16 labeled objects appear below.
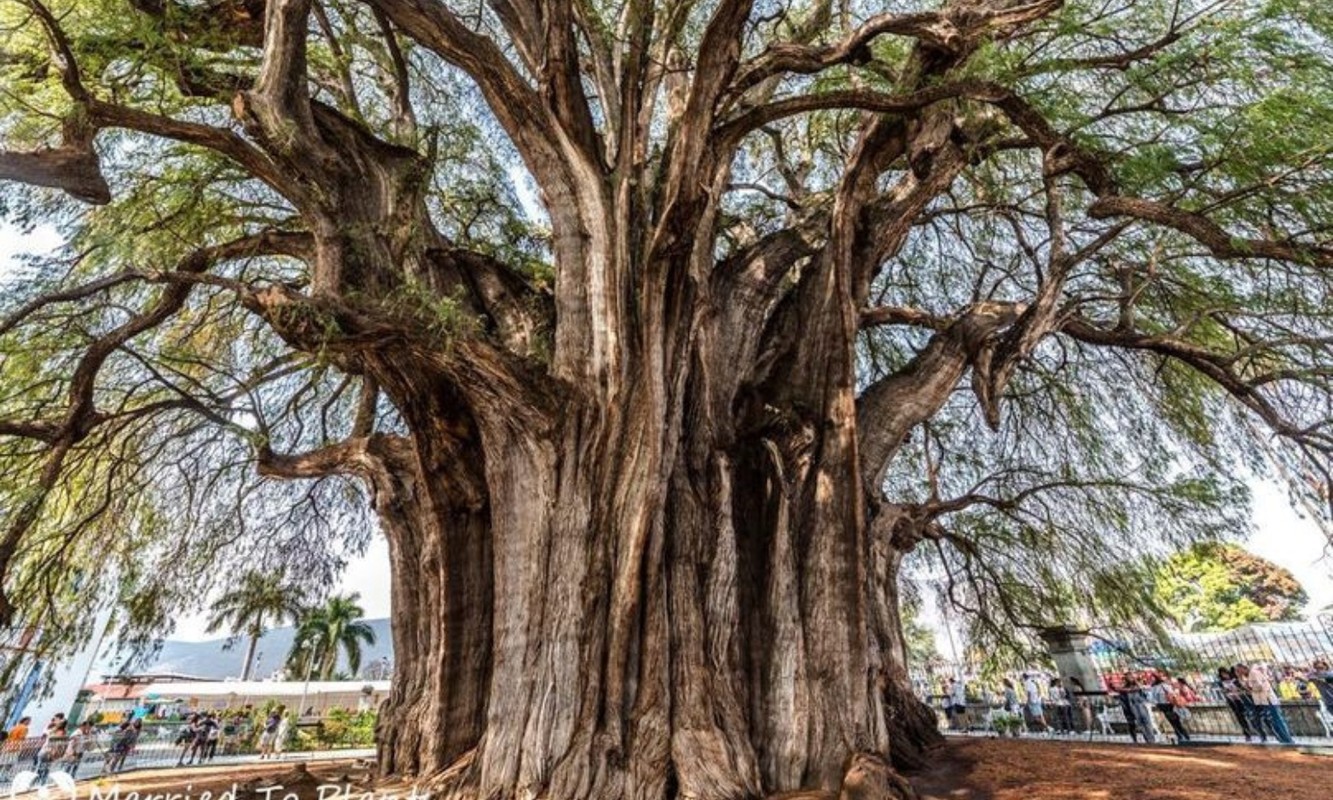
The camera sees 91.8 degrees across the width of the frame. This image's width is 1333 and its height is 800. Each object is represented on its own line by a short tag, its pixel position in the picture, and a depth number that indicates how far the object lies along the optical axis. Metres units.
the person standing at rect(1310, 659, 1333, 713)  7.43
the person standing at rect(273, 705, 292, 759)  13.21
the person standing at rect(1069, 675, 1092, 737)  9.41
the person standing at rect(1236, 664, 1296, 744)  7.51
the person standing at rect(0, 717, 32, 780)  8.97
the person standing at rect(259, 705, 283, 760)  13.45
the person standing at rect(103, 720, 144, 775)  9.98
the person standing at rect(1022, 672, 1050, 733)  10.52
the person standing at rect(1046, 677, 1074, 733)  9.77
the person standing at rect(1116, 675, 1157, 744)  8.70
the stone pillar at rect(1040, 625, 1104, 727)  9.41
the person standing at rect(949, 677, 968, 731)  11.77
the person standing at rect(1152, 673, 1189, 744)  8.25
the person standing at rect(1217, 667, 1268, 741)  7.98
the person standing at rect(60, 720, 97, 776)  9.43
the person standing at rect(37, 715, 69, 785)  8.98
